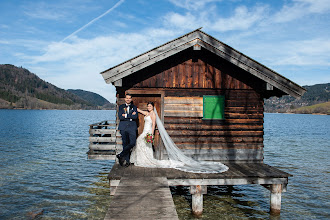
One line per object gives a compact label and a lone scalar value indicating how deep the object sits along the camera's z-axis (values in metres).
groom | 10.28
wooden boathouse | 10.91
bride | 10.27
